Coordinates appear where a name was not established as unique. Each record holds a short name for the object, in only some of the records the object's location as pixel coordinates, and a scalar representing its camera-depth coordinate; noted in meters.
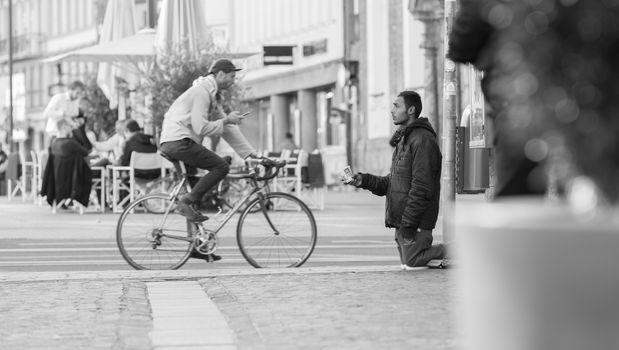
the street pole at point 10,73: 59.49
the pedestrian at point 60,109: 27.85
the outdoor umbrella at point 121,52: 27.50
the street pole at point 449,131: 13.11
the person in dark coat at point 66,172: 26.16
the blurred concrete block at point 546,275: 3.87
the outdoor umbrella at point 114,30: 31.98
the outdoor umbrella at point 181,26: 26.81
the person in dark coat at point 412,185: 12.09
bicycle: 13.03
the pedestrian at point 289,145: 37.88
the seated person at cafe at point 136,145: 25.48
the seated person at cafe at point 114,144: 28.41
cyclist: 13.05
